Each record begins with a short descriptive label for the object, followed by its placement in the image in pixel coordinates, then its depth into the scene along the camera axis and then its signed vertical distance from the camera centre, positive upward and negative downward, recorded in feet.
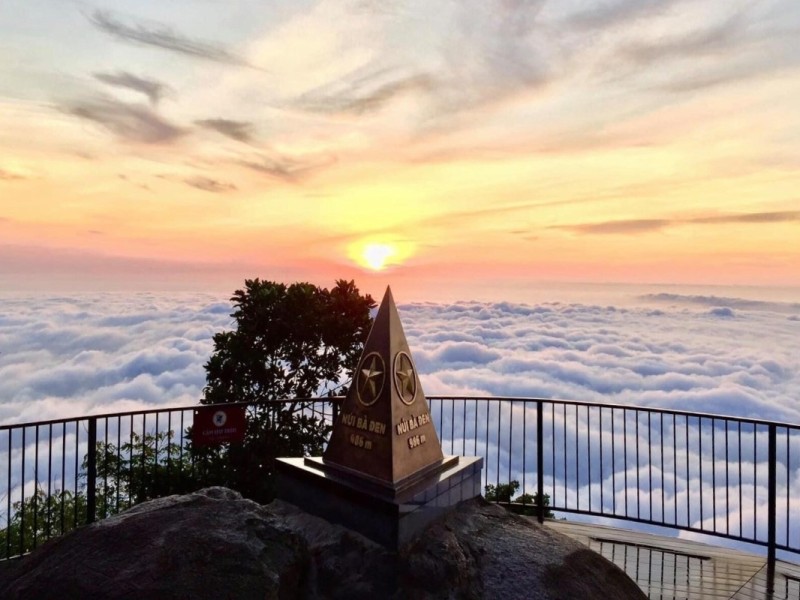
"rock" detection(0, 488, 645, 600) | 12.73 -6.73
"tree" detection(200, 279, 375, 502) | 33.81 -3.83
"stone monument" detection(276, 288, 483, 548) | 16.15 -5.11
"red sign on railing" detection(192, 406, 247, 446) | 25.13 -5.67
